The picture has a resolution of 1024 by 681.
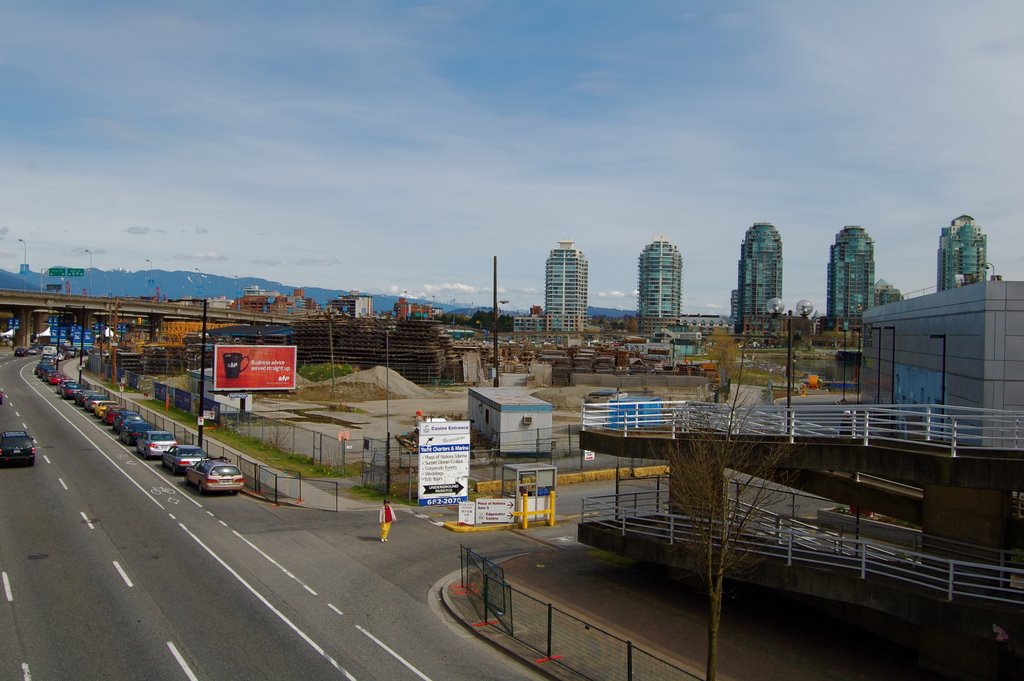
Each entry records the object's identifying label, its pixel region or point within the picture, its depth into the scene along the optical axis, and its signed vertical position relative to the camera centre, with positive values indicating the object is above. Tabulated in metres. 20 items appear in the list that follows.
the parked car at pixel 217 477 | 31.14 -5.78
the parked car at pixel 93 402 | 60.78 -5.97
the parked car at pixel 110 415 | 53.59 -6.04
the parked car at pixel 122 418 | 48.34 -5.61
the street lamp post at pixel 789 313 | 24.58 +0.87
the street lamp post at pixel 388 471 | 31.80 -5.52
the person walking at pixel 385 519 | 24.59 -5.69
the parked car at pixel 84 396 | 63.56 -5.72
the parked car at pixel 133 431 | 44.00 -5.80
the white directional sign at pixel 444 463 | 30.36 -4.94
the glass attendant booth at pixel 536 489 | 28.67 -5.53
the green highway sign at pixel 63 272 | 157.88 +9.69
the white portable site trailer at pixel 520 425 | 41.06 -4.76
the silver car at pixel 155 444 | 40.22 -5.88
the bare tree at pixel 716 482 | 13.77 -2.82
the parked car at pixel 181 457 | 35.66 -5.80
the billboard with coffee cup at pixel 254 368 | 67.50 -3.53
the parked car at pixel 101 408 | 57.31 -5.95
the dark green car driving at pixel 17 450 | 35.28 -5.52
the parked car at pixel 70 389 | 69.69 -5.78
